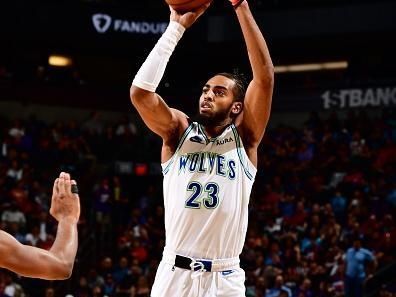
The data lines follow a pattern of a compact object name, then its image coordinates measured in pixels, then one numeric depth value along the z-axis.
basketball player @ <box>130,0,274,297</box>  8.99
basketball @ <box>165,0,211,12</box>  9.17
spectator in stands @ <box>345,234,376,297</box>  22.74
